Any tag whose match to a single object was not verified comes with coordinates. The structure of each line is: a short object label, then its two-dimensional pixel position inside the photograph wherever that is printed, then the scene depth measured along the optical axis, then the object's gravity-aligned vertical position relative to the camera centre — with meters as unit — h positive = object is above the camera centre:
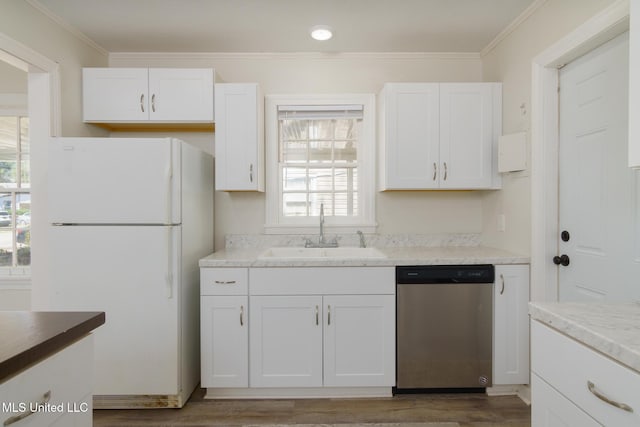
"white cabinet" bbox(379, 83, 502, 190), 2.62 +0.62
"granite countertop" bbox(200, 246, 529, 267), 2.27 -0.33
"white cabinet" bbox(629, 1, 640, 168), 1.13 +0.41
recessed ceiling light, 2.49 +1.30
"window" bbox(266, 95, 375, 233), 2.93 +0.39
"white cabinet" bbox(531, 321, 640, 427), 0.87 -0.50
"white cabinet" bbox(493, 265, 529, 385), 2.30 -0.76
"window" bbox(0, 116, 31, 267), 3.25 +0.15
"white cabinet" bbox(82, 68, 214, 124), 2.60 +0.87
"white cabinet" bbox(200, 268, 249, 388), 2.27 -0.76
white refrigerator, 2.14 -0.25
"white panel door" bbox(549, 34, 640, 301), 1.67 +0.15
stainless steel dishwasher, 2.28 -0.75
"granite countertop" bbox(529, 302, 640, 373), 0.88 -0.34
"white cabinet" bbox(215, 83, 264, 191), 2.62 +0.58
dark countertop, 0.79 -0.33
